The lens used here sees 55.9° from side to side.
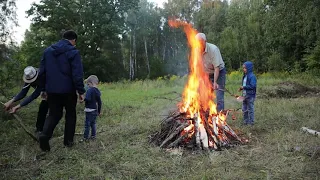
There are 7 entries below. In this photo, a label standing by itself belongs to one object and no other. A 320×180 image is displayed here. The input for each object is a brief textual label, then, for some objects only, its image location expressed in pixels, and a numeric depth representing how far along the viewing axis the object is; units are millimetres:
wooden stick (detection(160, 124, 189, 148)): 5522
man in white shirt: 6398
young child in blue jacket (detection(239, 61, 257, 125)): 7117
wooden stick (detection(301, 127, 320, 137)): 5744
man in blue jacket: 5234
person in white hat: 5336
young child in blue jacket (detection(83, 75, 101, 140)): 6074
